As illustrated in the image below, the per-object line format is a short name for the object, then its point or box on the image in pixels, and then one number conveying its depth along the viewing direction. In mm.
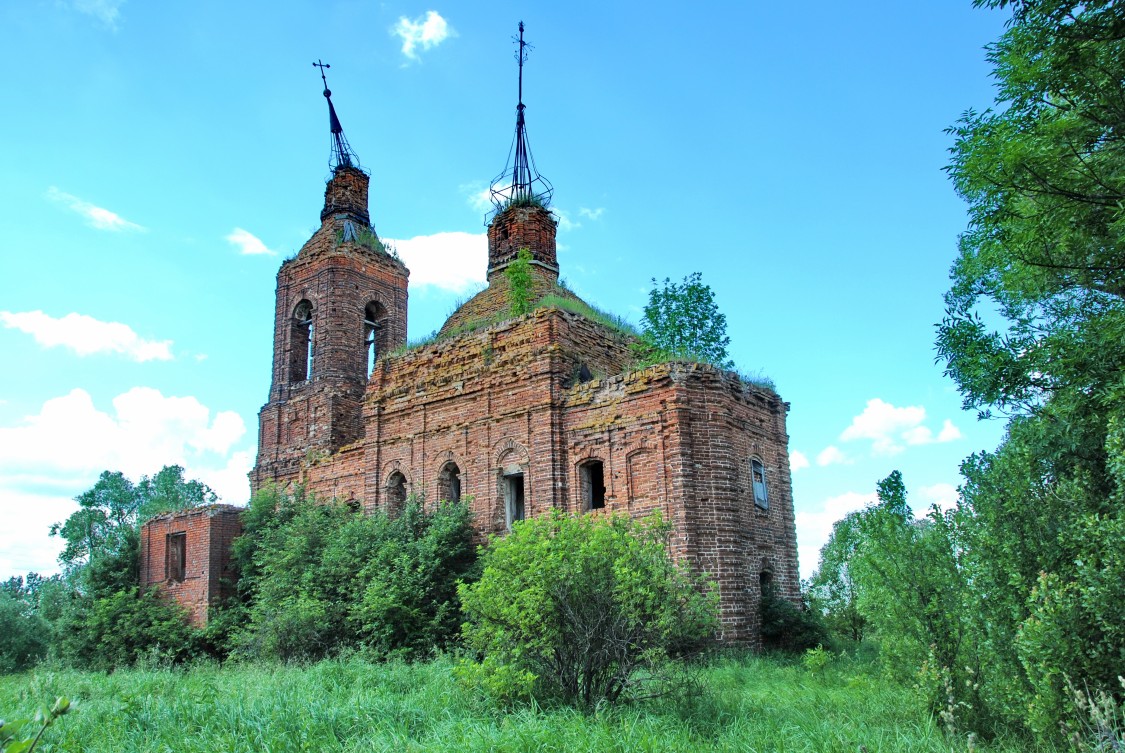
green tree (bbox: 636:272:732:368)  23125
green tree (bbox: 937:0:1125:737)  6094
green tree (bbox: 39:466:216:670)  18344
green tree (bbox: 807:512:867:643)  17781
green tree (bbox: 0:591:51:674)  23047
